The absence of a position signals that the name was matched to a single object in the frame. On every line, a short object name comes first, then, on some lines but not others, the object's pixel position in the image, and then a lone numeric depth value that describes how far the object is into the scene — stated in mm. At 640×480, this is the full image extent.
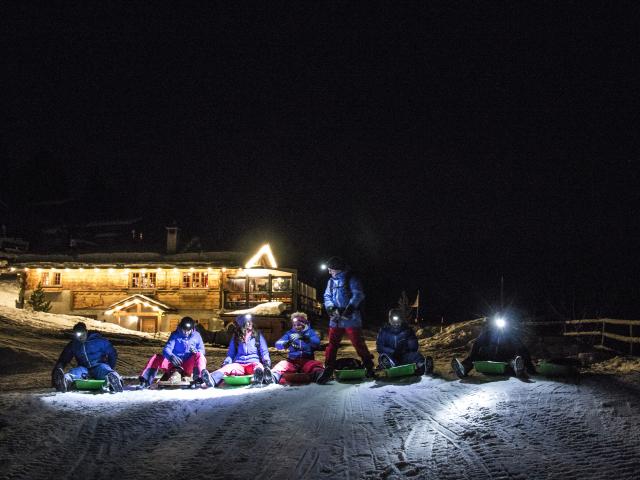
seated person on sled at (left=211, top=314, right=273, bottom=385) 9789
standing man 9852
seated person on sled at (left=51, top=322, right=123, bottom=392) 9133
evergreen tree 31359
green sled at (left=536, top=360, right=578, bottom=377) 8438
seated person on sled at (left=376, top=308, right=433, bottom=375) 9645
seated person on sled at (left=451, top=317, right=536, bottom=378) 9359
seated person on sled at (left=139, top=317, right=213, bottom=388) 9367
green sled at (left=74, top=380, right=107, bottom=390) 8711
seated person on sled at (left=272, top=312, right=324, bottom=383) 9734
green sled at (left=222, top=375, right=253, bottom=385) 9227
